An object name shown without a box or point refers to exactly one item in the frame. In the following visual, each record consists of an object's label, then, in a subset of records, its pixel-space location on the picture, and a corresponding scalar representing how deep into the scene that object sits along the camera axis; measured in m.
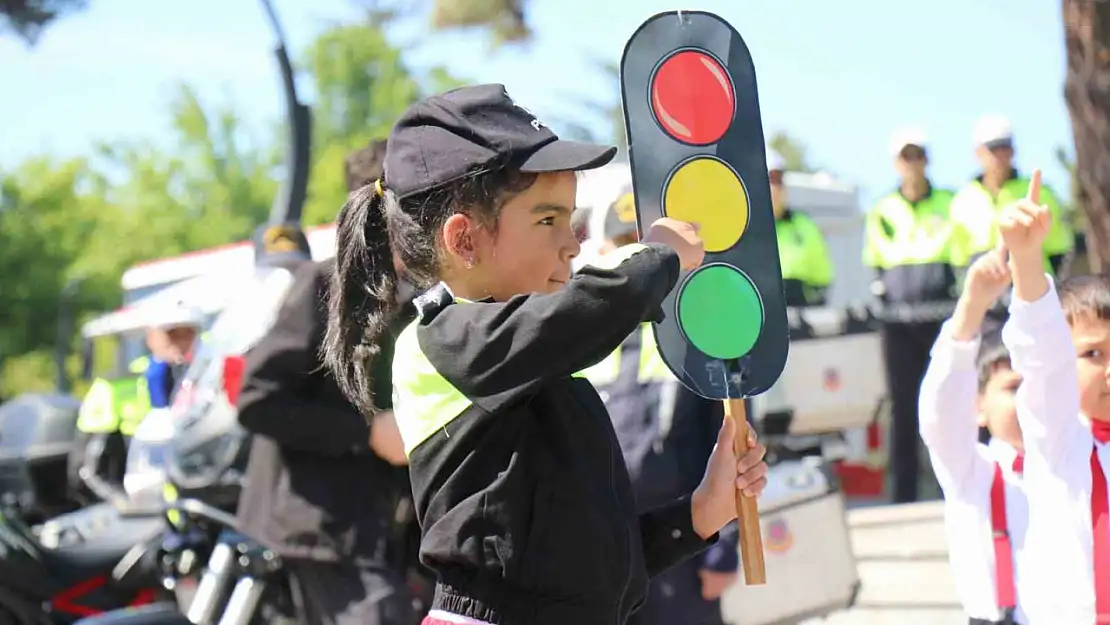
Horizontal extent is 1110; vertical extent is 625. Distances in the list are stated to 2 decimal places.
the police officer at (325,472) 6.84
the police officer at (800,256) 16.33
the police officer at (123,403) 16.03
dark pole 20.20
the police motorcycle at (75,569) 10.25
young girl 4.07
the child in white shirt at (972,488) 6.07
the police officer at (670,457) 7.49
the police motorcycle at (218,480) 8.62
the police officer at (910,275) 15.31
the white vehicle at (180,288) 20.36
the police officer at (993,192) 14.68
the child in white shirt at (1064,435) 5.39
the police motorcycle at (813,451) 8.78
